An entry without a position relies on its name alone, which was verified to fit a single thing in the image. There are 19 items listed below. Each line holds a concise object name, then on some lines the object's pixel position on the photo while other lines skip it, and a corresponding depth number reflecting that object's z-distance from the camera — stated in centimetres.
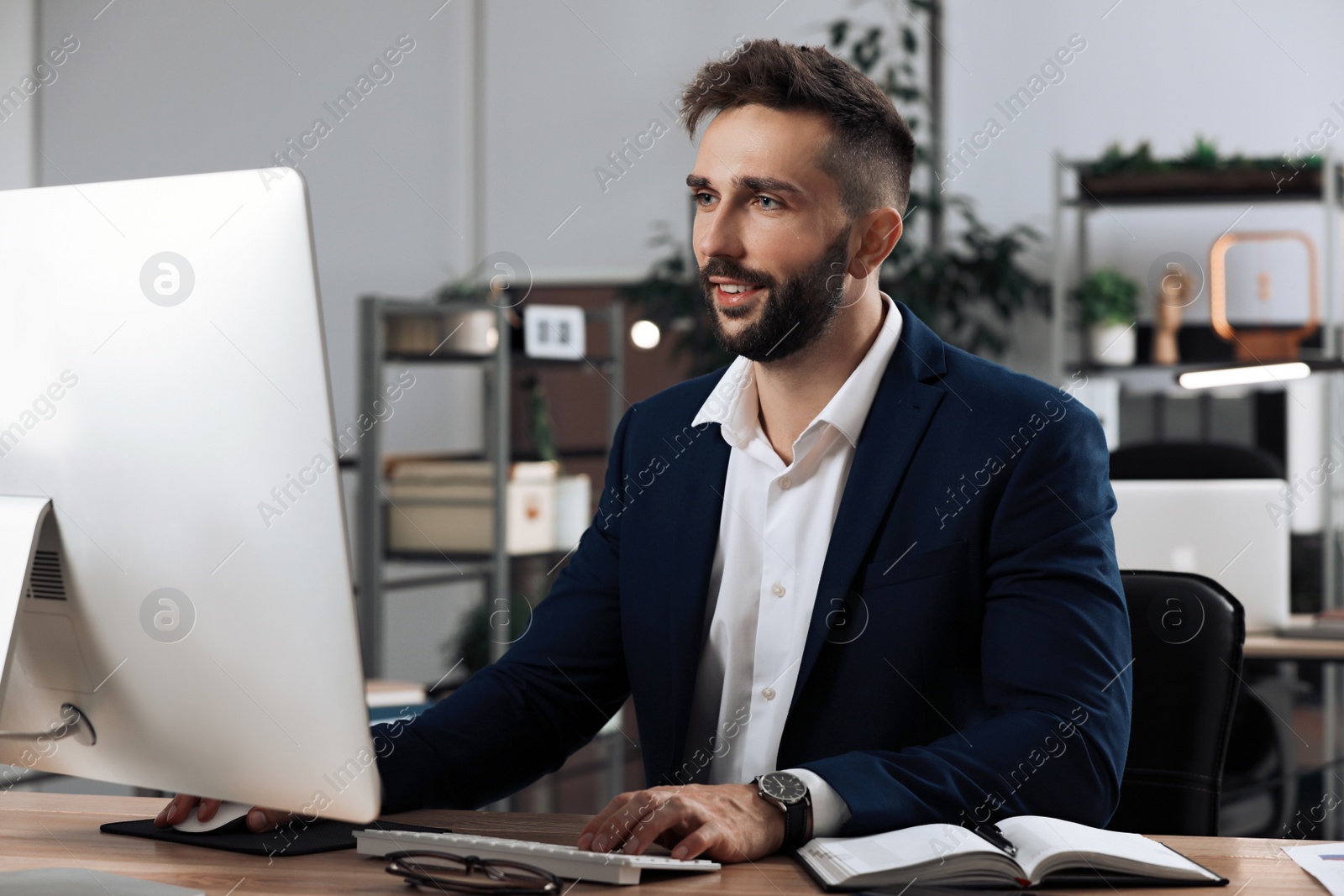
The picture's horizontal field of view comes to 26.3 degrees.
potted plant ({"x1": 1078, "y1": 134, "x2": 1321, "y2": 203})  718
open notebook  206
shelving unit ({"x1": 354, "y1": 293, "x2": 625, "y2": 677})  611
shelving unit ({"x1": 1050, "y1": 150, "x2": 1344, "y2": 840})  711
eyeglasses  204
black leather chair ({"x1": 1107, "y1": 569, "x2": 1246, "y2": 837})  252
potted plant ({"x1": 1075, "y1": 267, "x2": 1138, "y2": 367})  752
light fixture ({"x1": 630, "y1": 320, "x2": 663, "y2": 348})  854
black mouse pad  218
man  240
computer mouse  221
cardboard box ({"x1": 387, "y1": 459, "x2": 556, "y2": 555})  638
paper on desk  209
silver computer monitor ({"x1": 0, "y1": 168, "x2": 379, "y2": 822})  196
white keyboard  207
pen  211
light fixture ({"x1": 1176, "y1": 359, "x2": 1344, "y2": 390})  477
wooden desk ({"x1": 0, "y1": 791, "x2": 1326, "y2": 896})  208
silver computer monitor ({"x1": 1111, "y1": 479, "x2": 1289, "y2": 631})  400
